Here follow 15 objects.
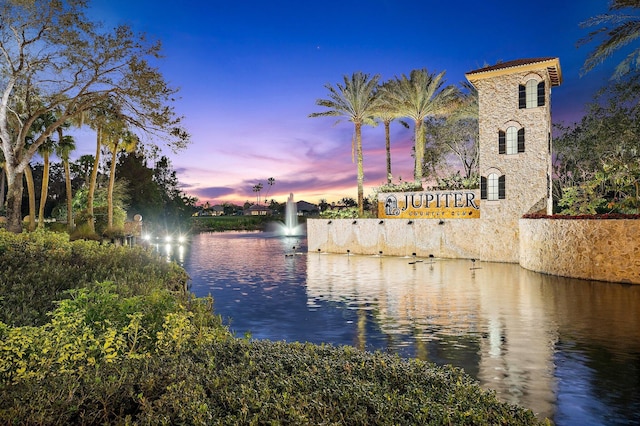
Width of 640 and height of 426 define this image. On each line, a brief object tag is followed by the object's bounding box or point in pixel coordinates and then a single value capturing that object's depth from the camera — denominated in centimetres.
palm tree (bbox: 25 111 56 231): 3541
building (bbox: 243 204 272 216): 15075
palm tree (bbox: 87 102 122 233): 2461
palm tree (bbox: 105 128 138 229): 4003
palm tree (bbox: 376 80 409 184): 3866
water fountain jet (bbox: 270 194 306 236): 6722
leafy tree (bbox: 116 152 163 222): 7181
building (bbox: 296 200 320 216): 12638
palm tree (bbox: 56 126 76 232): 4066
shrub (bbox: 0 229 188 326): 874
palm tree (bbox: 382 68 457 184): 3803
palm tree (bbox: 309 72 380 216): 3828
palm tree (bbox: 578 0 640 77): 2295
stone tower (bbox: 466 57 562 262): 2781
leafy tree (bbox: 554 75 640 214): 2662
